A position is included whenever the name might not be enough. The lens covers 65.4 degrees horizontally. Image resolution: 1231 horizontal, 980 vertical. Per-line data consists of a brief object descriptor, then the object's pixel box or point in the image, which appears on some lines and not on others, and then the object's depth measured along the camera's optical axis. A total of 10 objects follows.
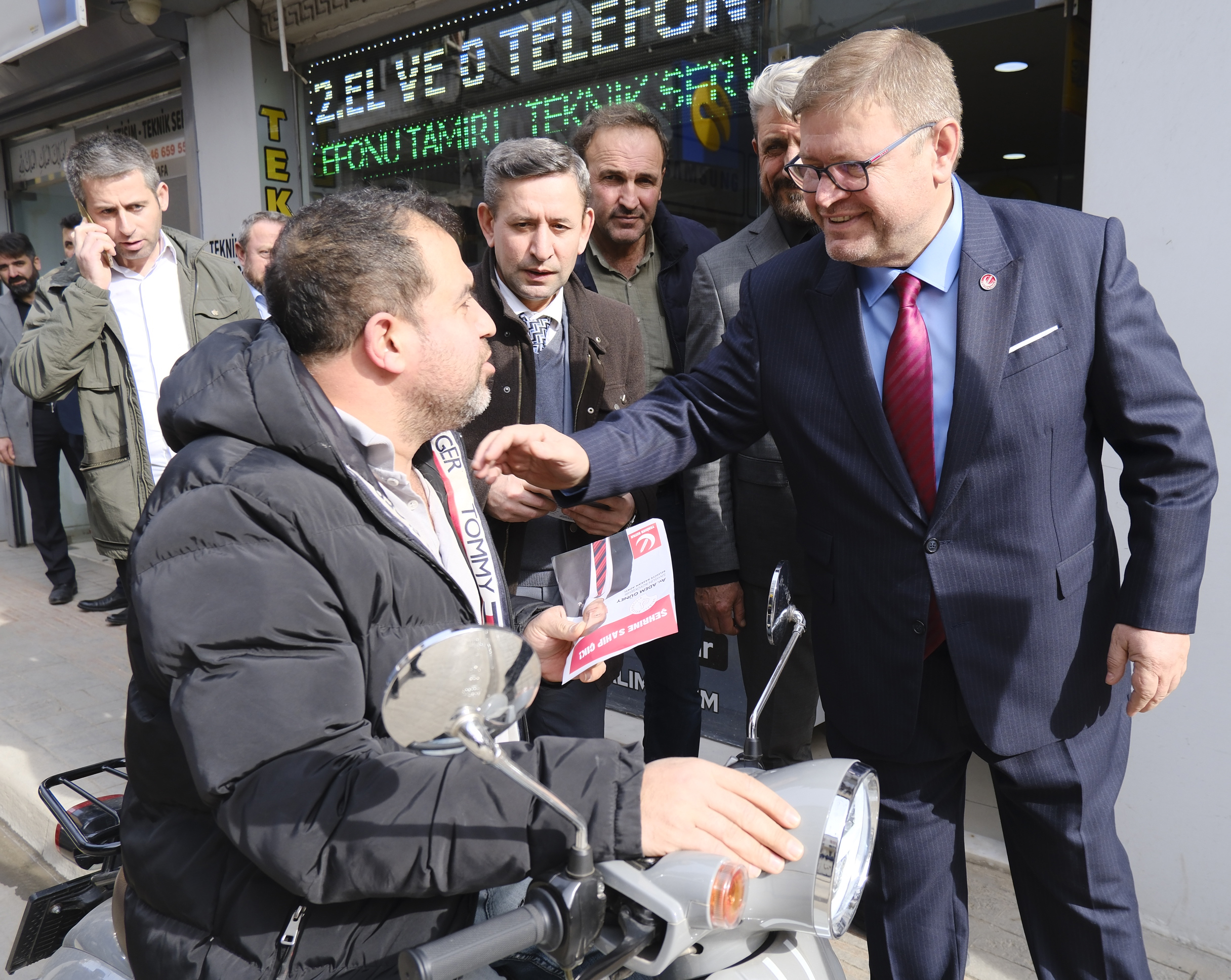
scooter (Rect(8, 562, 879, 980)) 0.95
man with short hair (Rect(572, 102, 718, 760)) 3.13
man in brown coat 2.60
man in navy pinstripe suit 1.82
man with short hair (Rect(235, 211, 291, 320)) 4.82
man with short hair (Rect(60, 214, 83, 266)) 4.73
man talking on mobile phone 3.49
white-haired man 2.66
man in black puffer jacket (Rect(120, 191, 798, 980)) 1.19
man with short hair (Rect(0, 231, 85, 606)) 6.54
